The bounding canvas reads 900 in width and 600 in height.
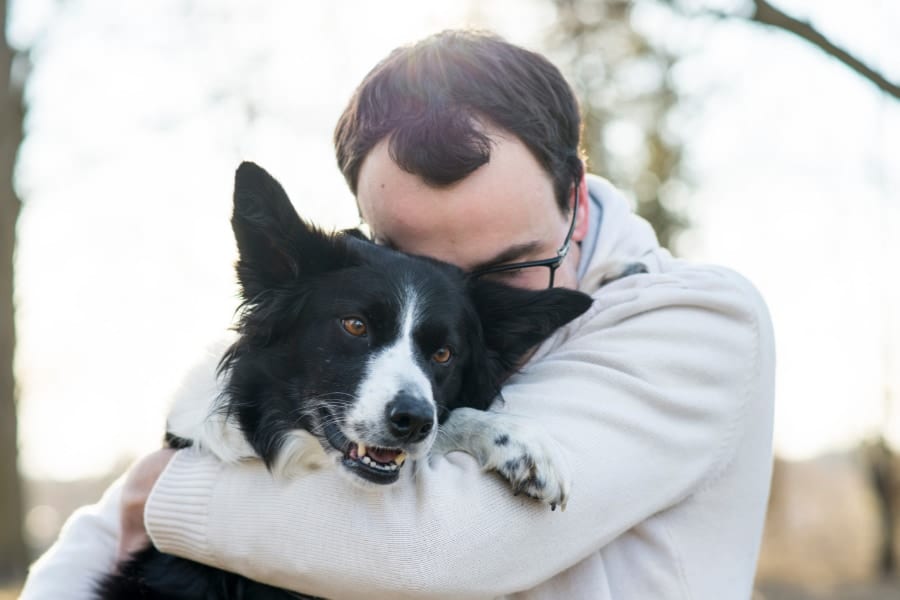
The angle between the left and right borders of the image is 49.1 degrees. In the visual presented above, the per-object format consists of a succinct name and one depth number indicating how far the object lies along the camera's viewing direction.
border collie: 2.78
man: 2.42
